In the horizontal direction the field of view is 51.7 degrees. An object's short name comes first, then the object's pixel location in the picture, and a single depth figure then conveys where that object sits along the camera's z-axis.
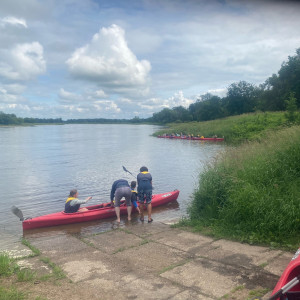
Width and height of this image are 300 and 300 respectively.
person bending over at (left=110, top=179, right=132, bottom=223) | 9.38
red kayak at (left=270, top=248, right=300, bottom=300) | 3.25
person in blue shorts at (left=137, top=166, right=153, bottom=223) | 8.87
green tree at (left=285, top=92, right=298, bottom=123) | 28.15
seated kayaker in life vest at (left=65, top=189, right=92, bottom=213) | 9.65
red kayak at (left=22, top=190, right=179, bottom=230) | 9.24
